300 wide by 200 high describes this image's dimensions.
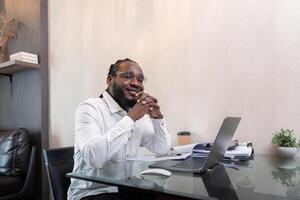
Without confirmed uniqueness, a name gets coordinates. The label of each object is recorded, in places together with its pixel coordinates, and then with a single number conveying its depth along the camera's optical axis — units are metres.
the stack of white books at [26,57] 2.67
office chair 1.42
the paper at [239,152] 1.42
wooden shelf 2.68
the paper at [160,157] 1.45
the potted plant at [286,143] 1.51
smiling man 1.27
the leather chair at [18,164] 2.47
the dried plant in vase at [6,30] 3.09
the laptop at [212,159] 1.13
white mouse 1.04
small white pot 1.51
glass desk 0.84
